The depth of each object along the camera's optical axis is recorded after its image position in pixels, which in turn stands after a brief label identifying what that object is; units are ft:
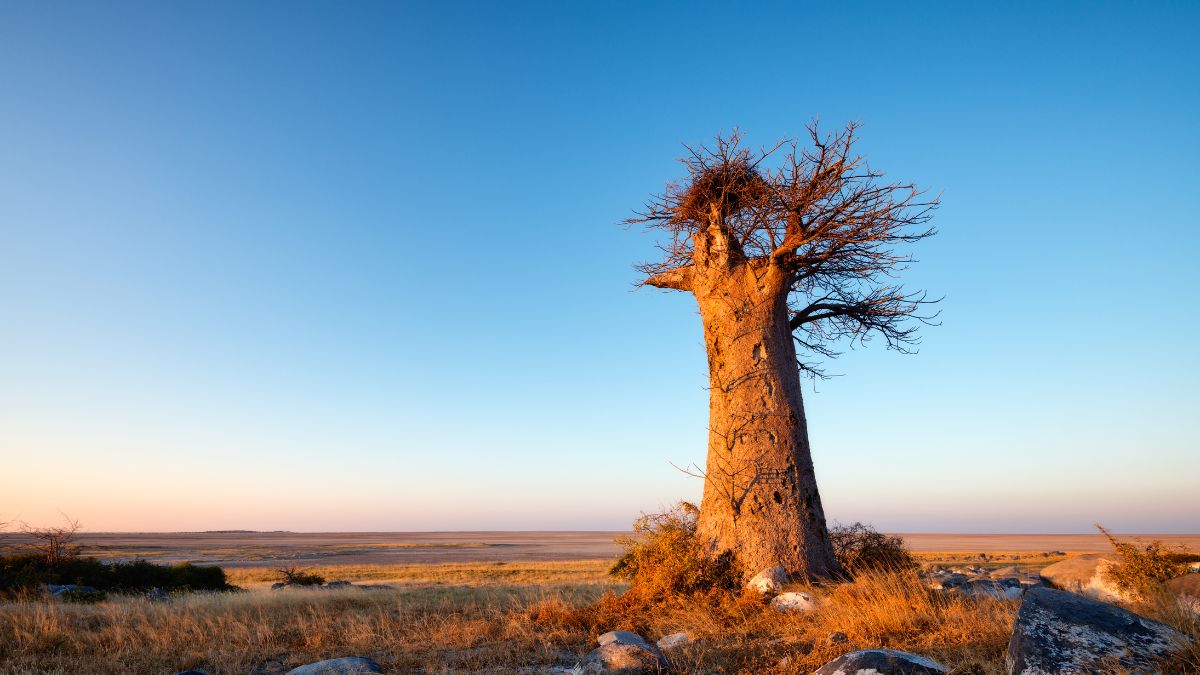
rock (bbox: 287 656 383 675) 21.93
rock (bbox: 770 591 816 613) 27.81
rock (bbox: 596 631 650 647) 23.25
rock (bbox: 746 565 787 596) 31.96
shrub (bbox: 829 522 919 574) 38.27
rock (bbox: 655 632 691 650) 24.71
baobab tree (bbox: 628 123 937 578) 35.83
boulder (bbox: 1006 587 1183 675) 14.97
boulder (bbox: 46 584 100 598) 53.12
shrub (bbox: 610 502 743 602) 33.88
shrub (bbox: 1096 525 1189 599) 35.45
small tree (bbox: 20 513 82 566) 66.44
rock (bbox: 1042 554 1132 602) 38.53
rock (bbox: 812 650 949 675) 16.49
